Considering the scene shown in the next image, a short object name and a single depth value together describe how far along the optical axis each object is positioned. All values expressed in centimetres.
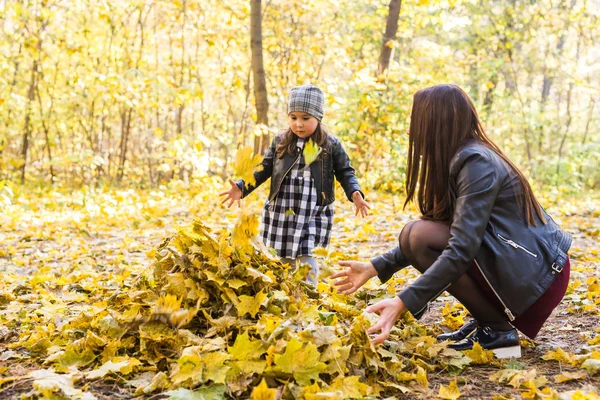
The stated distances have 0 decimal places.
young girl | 326
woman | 199
